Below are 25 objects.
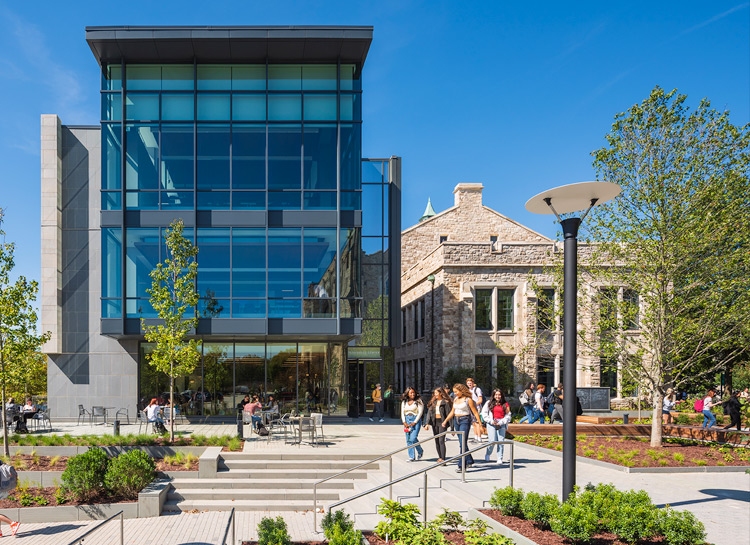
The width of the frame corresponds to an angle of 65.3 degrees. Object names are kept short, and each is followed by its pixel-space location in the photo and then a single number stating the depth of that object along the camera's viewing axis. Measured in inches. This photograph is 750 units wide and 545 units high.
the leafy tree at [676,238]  651.5
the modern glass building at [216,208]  901.8
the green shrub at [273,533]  284.8
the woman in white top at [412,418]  576.1
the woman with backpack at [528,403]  848.5
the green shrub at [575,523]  280.7
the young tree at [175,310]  695.1
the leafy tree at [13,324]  602.5
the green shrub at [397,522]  292.0
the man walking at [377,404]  994.7
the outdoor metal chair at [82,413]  904.2
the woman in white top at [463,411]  526.3
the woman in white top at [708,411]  813.2
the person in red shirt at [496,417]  568.1
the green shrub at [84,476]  457.4
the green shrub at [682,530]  271.9
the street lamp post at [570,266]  308.8
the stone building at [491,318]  1218.0
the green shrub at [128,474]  470.0
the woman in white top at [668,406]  913.0
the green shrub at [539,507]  318.7
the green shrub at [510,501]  342.6
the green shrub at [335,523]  299.8
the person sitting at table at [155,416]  731.4
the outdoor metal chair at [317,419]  675.4
